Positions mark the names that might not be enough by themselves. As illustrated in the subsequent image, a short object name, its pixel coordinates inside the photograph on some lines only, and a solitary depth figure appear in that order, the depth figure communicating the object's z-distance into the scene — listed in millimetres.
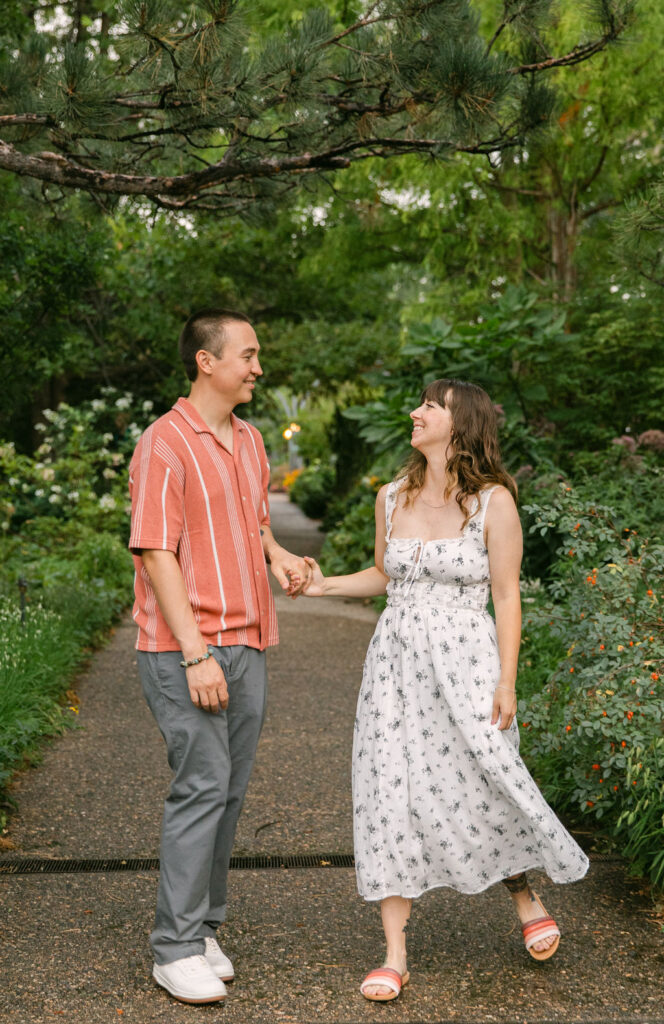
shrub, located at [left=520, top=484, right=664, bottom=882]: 3500
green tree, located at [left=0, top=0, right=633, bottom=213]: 3803
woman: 2912
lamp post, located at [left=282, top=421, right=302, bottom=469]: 32106
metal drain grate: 3734
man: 2742
